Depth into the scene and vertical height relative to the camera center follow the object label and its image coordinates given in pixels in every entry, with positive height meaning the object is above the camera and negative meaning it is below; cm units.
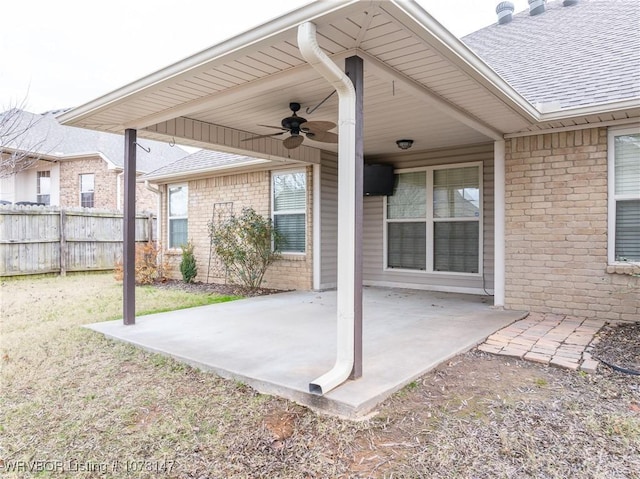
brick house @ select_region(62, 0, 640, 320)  308 +128
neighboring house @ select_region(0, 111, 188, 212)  1518 +224
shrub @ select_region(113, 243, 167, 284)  946 -71
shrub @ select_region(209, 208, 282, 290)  791 -20
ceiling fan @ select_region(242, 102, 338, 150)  460 +120
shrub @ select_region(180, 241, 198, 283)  936 -70
